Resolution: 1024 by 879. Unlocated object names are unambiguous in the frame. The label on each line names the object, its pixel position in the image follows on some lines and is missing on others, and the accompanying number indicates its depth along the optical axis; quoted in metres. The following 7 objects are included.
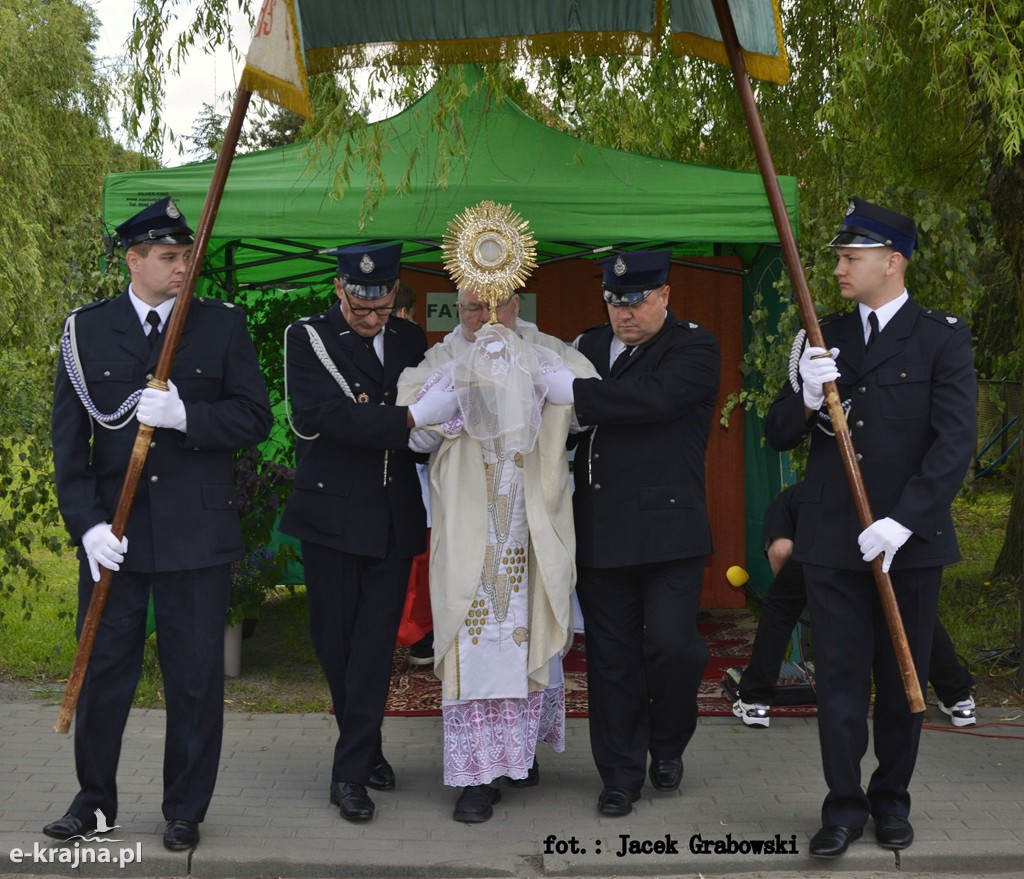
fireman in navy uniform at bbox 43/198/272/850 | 4.31
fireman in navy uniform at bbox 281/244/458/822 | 4.75
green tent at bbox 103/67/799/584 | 6.25
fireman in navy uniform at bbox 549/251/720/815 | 4.72
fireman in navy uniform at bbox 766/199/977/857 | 4.30
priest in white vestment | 4.68
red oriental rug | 6.33
